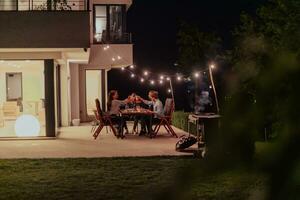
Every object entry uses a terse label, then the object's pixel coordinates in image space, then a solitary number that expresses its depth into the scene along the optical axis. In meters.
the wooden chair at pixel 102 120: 14.33
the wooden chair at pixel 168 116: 14.38
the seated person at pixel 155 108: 14.59
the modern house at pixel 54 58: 13.71
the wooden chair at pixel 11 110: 18.30
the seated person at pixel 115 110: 14.70
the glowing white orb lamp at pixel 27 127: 14.87
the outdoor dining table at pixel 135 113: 14.53
